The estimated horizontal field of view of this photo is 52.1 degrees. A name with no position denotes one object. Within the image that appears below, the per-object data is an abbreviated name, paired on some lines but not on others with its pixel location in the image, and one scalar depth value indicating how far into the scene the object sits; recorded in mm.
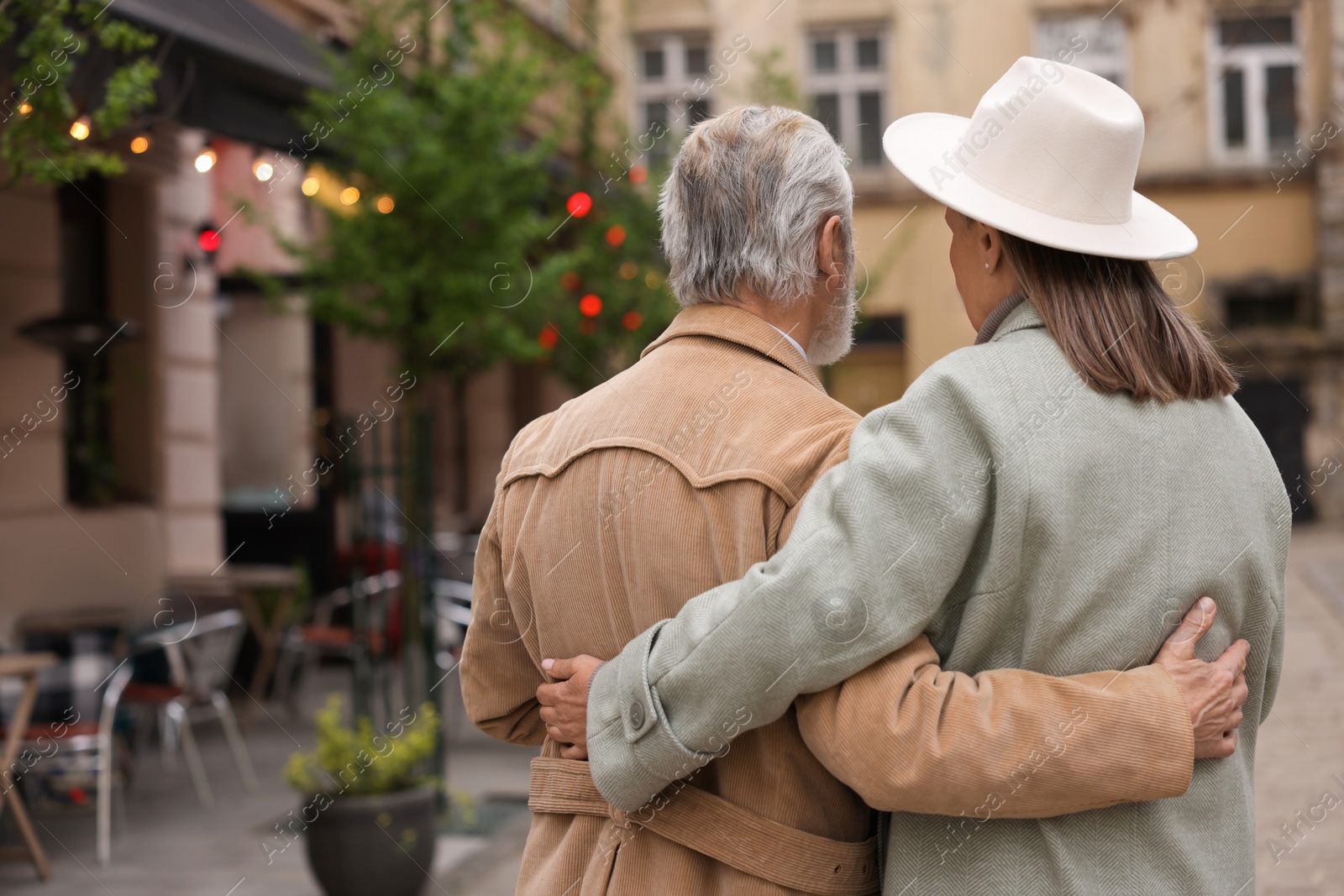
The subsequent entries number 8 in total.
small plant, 4988
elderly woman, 1569
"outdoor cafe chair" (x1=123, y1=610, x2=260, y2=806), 6855
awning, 5770
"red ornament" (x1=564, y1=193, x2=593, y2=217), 8797
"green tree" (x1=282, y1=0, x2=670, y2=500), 6812
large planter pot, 4883
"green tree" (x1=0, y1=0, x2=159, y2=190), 3850
